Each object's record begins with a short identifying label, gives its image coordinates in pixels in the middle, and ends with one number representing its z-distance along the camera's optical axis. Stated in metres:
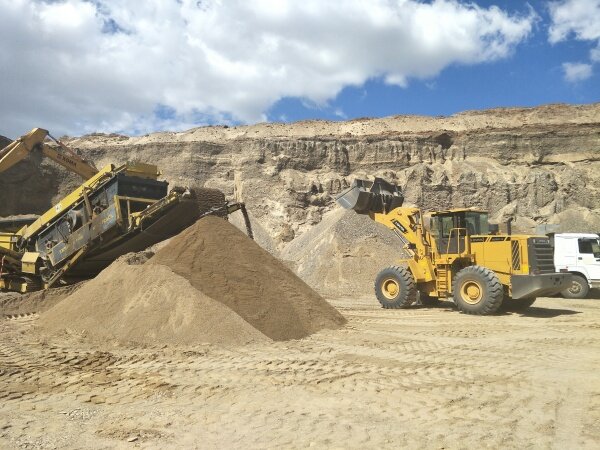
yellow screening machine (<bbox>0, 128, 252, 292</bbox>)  10.41
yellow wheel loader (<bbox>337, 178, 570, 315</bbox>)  10.55
